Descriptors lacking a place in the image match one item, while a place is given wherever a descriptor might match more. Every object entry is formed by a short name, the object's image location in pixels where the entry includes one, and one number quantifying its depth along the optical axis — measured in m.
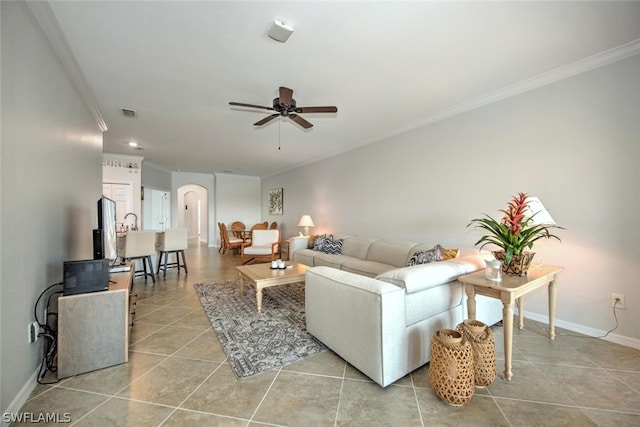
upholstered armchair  5.46
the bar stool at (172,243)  4.66
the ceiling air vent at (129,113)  3.47
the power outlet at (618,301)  2.27
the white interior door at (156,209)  7.07
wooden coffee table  2.99
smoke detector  1.89
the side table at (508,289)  1.77
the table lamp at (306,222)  6.13
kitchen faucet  5.71
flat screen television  2.34
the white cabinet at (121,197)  5.62
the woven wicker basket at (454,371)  1.53
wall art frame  8.13
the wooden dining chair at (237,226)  8.59
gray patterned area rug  2.06
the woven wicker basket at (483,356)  1.69
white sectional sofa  1.67
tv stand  1.81
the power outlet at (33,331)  1.70
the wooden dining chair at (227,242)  6.96
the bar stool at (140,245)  4.08
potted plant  2.08
